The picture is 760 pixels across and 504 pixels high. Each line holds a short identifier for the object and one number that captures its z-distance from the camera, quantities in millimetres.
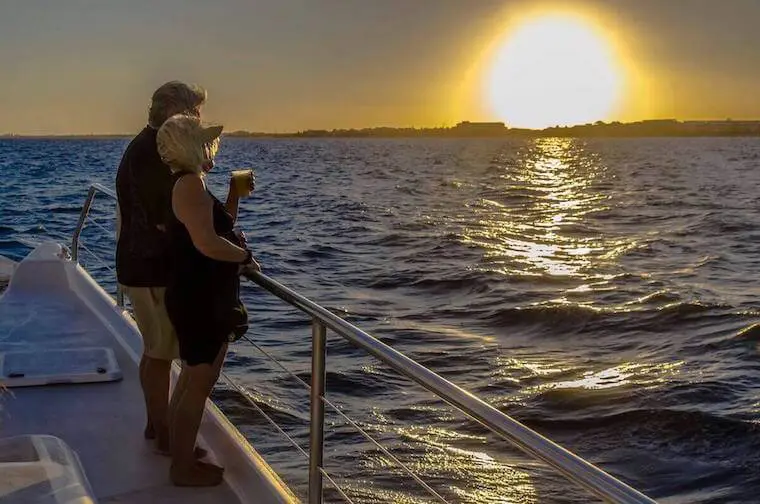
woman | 3025
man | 3395
